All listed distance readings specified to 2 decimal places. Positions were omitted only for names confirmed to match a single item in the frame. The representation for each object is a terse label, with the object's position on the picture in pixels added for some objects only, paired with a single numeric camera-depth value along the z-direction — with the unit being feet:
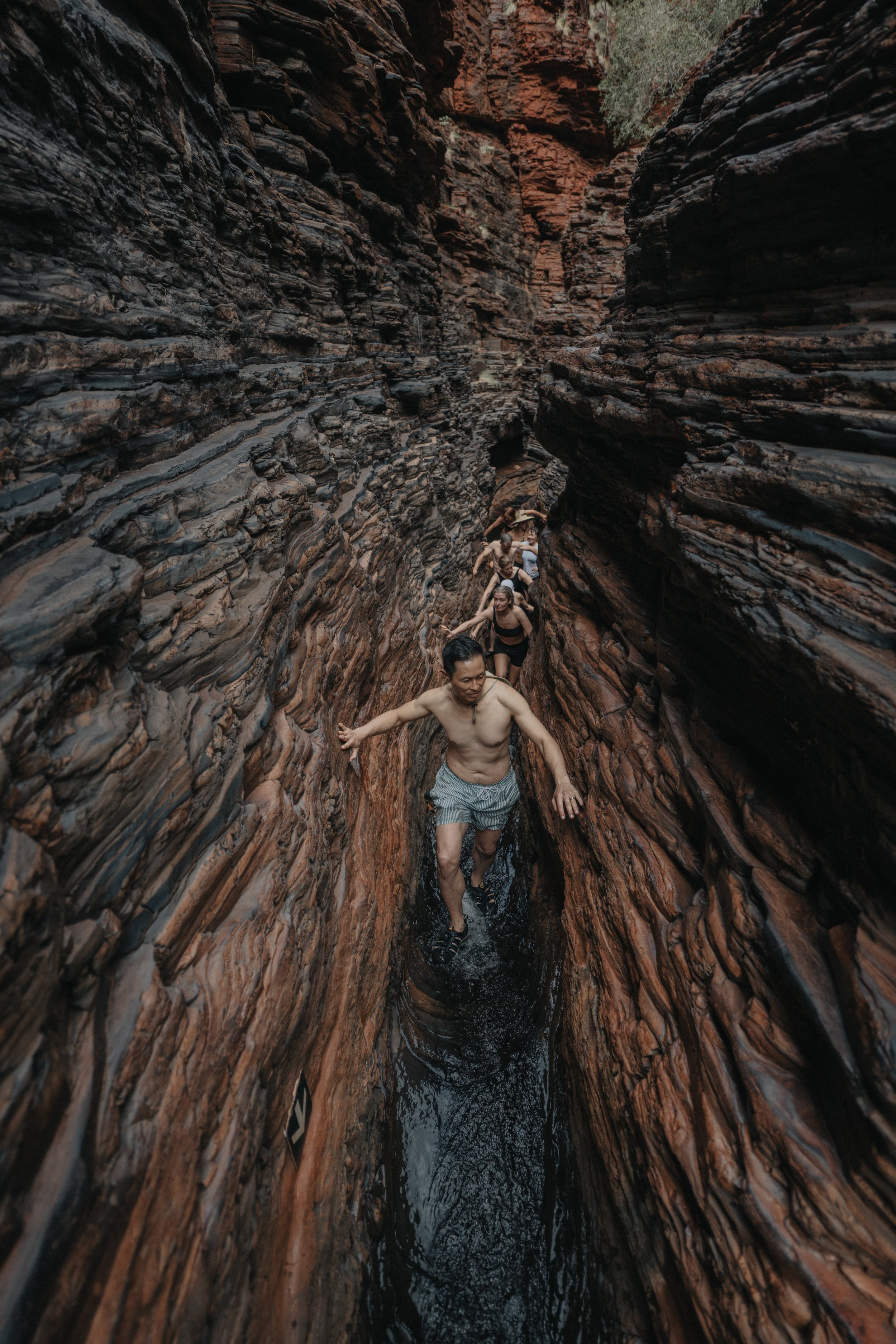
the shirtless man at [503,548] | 37.93
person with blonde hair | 28.55
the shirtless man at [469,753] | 14.62
